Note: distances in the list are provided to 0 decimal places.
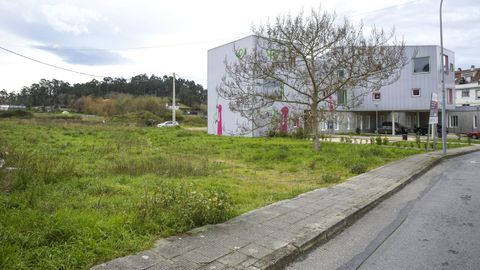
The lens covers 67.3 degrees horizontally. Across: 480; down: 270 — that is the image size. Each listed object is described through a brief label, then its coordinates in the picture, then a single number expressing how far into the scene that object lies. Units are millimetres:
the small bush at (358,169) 12019
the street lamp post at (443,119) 18719
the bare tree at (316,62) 17016
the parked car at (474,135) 38219
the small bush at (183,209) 5238
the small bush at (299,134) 27475
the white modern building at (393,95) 35406
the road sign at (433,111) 18953
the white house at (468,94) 64062
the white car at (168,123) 56119
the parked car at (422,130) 42572
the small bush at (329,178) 10180
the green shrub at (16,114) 64712
